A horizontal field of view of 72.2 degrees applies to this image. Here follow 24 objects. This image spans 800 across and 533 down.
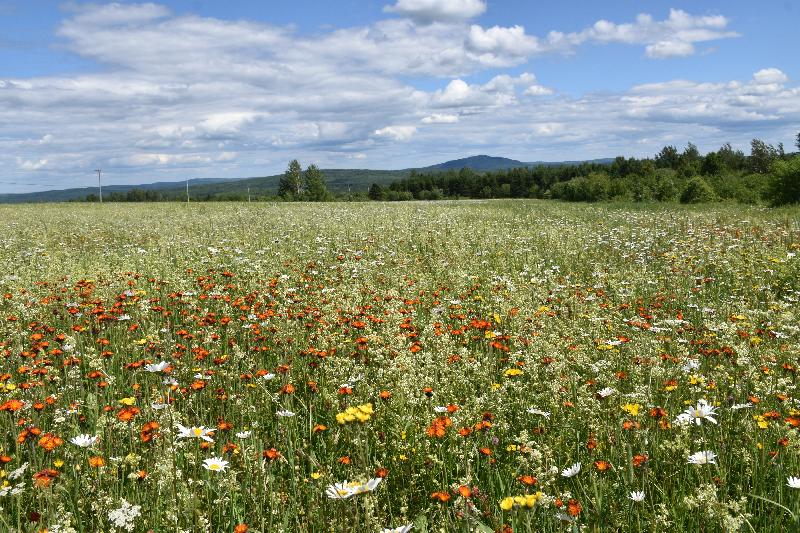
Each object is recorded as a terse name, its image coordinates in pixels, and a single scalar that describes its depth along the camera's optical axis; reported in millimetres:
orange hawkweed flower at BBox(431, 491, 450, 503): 2266
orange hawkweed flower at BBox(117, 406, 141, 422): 2917
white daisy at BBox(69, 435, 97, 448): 2854
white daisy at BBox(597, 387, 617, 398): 3412
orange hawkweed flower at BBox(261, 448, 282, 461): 2627
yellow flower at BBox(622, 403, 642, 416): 3127
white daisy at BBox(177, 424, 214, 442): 2904
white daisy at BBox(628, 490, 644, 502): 2532
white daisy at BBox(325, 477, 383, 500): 2176
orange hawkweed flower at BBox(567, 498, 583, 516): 2242
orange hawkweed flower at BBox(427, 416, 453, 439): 2693
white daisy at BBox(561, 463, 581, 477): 2725
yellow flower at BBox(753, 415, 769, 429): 3164
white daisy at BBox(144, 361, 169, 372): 3339
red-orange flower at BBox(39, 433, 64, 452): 2620
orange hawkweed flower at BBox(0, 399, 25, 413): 2835
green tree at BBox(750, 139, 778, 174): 61219
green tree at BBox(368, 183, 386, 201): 120188
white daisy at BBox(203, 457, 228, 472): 2652
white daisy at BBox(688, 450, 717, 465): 2748
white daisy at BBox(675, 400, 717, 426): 3037
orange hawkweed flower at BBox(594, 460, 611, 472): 2615
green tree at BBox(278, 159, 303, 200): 133875
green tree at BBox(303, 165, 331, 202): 107975
